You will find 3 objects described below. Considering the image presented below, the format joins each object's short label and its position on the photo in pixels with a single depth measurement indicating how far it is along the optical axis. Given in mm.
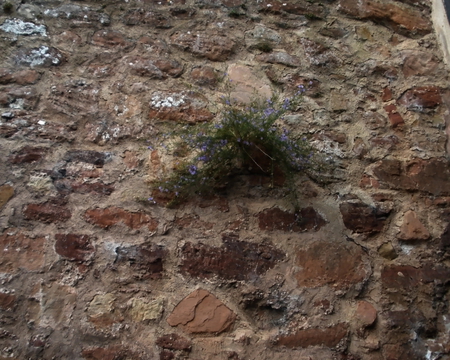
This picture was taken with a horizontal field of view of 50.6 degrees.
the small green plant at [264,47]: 2289
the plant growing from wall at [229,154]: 1846
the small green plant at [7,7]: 2154
